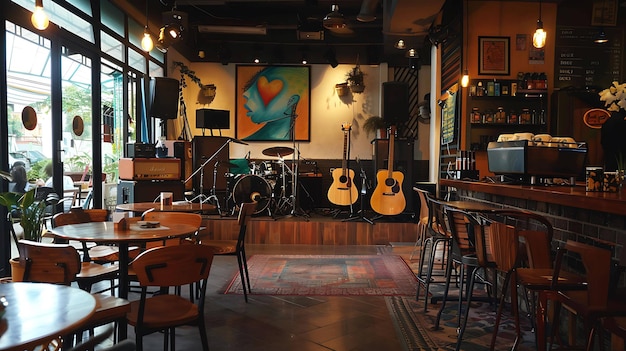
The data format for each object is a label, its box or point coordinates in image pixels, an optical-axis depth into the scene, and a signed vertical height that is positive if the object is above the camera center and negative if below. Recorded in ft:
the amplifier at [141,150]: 18.80 +0.48
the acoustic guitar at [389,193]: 24.03 -1.63
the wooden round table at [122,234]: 8.44 -1.45
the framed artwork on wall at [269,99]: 31.81 +4.45
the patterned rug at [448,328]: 9.79 -3.97
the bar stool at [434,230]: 11.84 -1.94
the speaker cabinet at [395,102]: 27.78 +3.78
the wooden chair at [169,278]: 6.86 -1.82
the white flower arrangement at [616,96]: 9.41 +1.42
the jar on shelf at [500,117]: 20.72 +2.12
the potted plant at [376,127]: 29.12 +2.42
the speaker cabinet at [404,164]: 25.75 -0.08
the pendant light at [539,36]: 16.69 +4.72
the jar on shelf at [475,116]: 20.93 +2.15
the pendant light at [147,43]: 15.71 +4.13
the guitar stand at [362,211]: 23.97 -2.65
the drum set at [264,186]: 25.57 -1.40
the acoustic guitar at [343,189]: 25.16 -1.49
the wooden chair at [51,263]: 7.68 -1.74
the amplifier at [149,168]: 18.69 -0.28
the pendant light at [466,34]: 21.02 +6.05
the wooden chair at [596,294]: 5.75 -1.69
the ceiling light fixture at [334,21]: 20.52 +6.46
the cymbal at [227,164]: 25.33 -0.12
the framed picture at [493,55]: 20.95 +5.03
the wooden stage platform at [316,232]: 23.11 -3.57
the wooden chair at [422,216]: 16.38 -2.14
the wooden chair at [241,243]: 12.86 -2.37
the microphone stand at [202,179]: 24.59 -0.96
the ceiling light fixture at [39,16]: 10.94 +3.50
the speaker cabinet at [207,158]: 27.09 +0.10
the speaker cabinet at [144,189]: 18.84 -1.19
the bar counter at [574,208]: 7.43 -0.98
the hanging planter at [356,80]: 30.76 +5.62
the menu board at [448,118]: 22.09 +2.34
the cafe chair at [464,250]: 8.72 -1.90
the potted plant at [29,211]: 9.64 -1.12
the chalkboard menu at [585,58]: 20.75 +4.88
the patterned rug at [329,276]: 14.26 -4.07
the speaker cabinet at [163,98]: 23.02 +3.31
